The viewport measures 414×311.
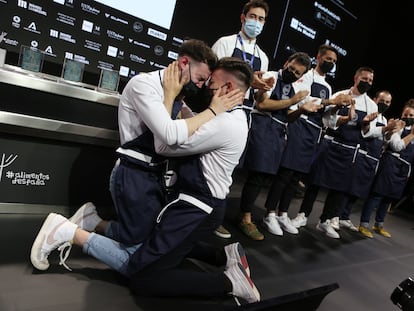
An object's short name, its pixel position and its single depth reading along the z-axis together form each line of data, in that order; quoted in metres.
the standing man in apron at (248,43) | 2.54
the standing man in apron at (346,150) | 3.37
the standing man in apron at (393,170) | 3.91
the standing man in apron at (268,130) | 2.68
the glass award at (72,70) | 2.24
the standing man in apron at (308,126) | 2.99
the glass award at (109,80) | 2.39
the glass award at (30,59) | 2.10
